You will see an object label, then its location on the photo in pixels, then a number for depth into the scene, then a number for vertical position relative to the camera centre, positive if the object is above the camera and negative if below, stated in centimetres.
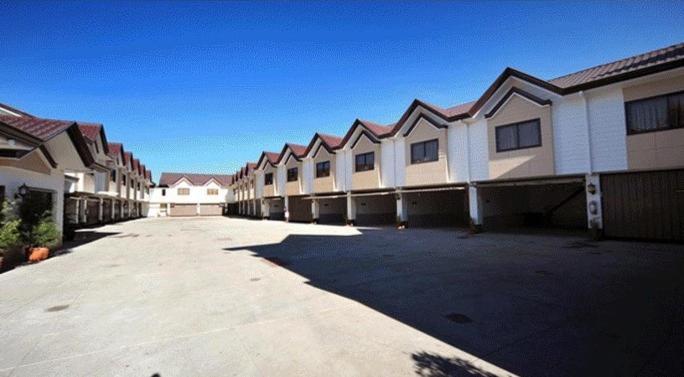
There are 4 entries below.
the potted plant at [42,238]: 1188 -101
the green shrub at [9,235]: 1014 -72
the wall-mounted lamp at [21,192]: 1170 +74
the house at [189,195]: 6197 +255
